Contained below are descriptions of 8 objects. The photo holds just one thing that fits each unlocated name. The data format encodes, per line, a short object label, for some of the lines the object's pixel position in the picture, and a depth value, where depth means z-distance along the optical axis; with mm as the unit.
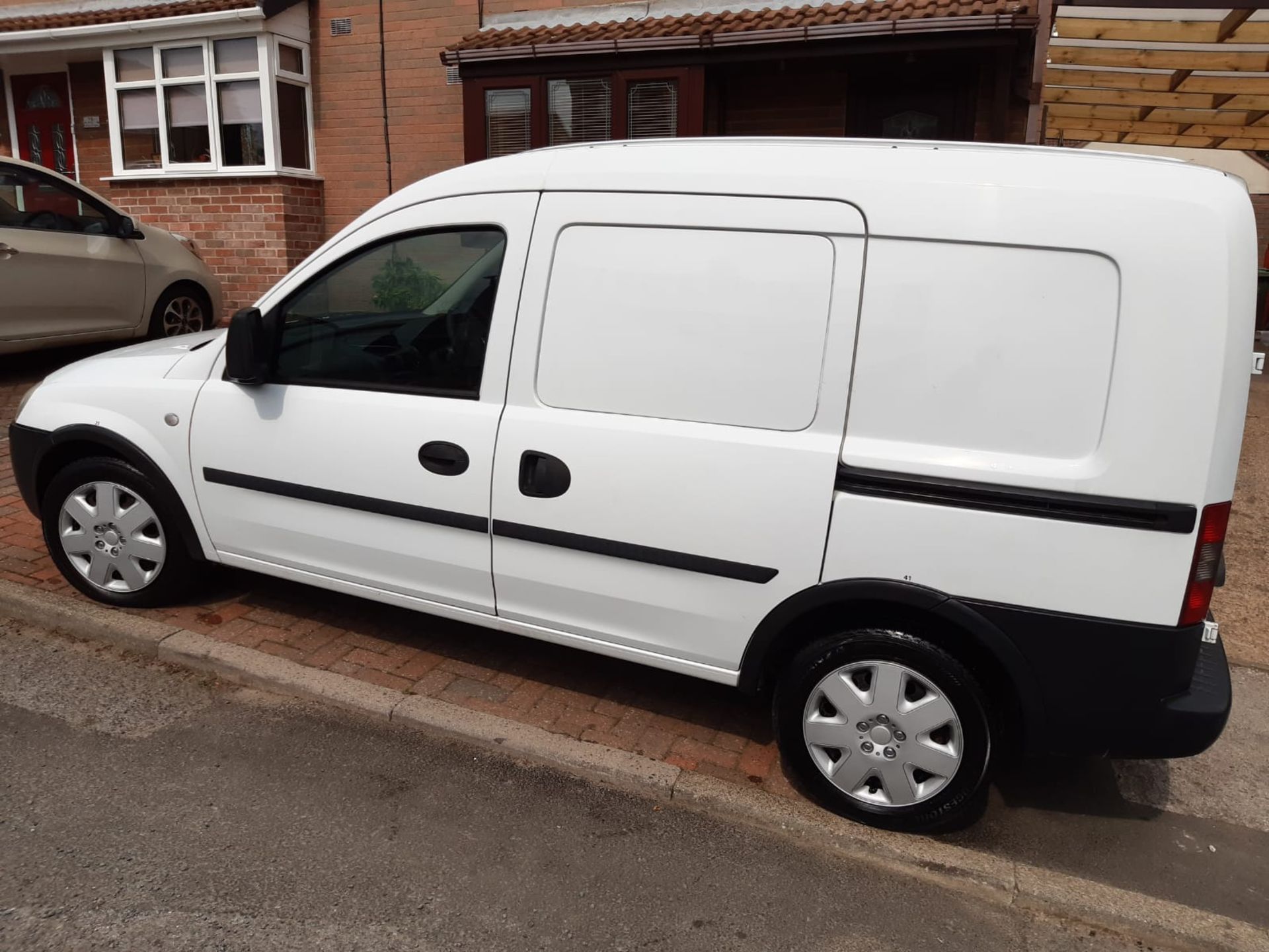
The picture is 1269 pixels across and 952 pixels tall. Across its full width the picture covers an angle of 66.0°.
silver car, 7652
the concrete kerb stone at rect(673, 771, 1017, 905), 2734
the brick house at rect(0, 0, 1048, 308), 8898
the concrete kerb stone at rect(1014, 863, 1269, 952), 2549
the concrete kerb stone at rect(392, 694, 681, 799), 3117
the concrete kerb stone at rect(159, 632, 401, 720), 3512
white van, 2480
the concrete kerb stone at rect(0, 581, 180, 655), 3912
